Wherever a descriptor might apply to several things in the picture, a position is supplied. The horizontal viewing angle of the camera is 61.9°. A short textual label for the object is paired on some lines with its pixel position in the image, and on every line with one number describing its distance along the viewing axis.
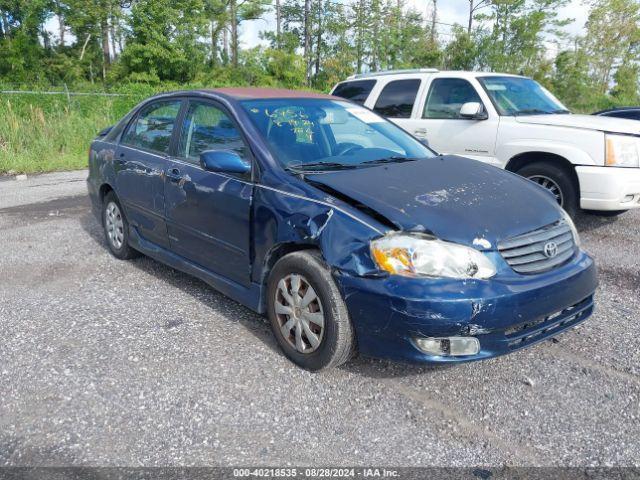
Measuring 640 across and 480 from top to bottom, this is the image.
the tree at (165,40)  28.58
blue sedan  2.70
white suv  5.59
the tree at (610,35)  34.56
